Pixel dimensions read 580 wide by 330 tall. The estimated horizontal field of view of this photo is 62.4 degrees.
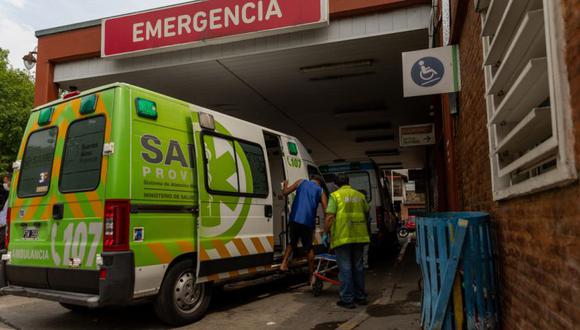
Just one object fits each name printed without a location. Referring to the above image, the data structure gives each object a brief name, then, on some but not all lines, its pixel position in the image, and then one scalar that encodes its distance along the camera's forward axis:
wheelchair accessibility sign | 5.81
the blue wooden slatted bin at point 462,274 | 3.70
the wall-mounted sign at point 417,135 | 12.38
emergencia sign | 9.02
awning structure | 9.27
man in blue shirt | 7.30
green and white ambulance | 4.72
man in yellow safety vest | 6.18
